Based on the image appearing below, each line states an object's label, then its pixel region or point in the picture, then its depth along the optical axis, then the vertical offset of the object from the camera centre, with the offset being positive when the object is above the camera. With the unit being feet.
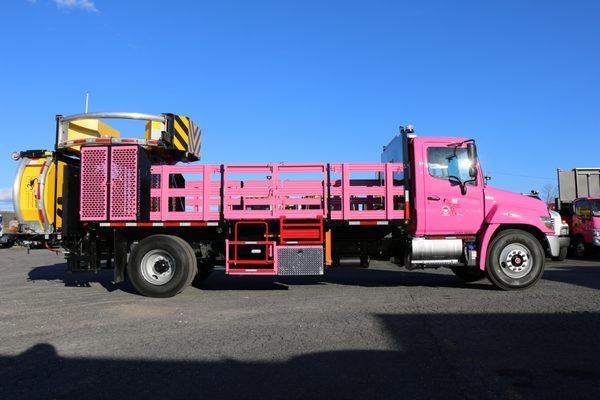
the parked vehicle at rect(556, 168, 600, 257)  61.00 +2.58
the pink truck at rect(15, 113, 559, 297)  31.53 +0.96
